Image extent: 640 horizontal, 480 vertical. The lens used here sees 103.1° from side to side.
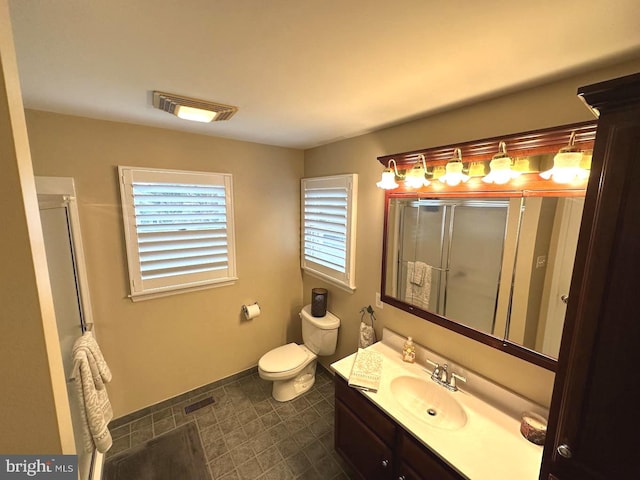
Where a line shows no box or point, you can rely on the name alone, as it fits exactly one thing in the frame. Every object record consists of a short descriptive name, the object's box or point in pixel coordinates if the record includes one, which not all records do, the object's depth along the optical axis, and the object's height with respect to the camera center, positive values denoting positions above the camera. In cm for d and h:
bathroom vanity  106 -104
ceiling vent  136 +54
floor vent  224 -180
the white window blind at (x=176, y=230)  191 -22
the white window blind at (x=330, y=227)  212 -21
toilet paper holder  248 -105
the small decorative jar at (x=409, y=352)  167 -96
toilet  222 -141
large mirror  113 -26
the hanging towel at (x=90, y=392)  129 -99
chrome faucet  145 -99
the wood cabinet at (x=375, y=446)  115 -126
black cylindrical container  243 -94
